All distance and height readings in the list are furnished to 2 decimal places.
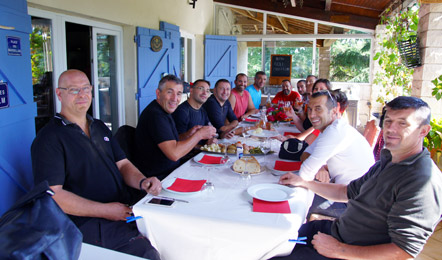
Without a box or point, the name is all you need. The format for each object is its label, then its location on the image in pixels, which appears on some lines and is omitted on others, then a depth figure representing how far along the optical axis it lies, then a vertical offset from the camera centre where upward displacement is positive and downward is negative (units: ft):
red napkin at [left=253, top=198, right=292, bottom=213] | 5.09 -1.95
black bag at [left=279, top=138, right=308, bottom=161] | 8.02 -1.62
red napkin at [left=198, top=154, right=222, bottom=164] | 7.61 -1.83
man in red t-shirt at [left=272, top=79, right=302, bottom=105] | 20.01 -0.74
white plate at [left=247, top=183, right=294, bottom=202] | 5.54 -1.91
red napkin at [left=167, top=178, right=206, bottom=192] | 5.77 -1.87
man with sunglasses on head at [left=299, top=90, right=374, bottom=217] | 6.65 -1.43
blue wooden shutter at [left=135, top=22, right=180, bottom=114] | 17.99 +1.30
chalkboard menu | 29.55 +1.39
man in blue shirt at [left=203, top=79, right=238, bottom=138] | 13.42 -1.16
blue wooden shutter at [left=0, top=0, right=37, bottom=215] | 8.01 -0.80
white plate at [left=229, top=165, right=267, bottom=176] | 6.91 -1.86
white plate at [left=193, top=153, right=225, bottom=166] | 7.71 -1.82
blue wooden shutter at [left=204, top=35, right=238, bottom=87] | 27.71 +2.05
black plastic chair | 8.18 -1.48
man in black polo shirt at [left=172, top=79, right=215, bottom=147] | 10.82 -0.98
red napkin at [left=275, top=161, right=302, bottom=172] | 7.16 -1.84
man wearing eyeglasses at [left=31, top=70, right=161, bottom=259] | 5.51 -1.67
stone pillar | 11.91 +1.26
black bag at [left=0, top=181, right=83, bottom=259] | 2.20 -1.08
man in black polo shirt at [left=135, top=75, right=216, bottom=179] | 7.91 -1.34
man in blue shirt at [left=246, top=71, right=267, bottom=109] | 20.17 -0.36
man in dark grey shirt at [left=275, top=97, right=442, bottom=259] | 4.13 -1.57
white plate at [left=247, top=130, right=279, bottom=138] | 10.97 -1.71
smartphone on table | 5.24 -1.93
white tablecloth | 4.69 -2.10
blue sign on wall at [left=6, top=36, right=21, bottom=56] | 8.13 +0.81
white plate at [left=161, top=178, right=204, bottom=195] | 5.57 -1.88
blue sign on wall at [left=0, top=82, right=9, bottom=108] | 7.99 -0.41
